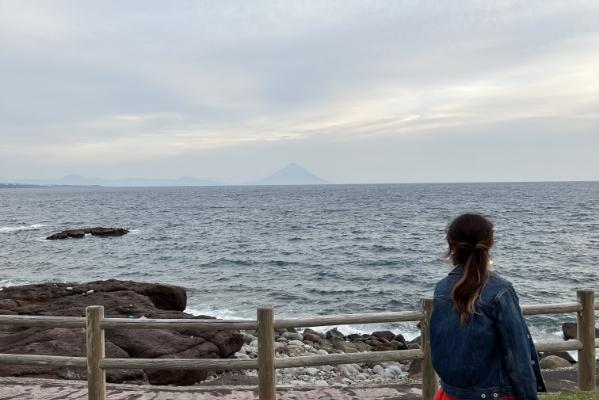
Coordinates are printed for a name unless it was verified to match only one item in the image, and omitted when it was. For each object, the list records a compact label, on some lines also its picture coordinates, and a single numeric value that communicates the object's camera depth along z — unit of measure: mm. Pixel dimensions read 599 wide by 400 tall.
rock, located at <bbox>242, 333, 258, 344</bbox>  15731
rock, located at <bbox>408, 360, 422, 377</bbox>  11508
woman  2998
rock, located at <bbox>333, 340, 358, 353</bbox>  15673
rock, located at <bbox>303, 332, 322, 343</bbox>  16484
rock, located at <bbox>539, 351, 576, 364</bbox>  13125
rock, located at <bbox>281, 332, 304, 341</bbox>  16391
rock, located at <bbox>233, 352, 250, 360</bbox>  13230
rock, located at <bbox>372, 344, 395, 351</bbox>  15846
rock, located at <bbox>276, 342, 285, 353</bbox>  14417
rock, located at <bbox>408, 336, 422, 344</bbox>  16506
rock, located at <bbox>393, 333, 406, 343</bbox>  16734
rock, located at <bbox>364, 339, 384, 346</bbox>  16303
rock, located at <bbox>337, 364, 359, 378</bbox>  12648
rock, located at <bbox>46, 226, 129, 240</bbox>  51244
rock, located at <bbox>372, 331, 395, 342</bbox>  16941
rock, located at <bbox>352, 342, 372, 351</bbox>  15909
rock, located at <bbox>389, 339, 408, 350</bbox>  16020
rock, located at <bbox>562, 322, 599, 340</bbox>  15527
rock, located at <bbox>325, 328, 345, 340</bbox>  17477
